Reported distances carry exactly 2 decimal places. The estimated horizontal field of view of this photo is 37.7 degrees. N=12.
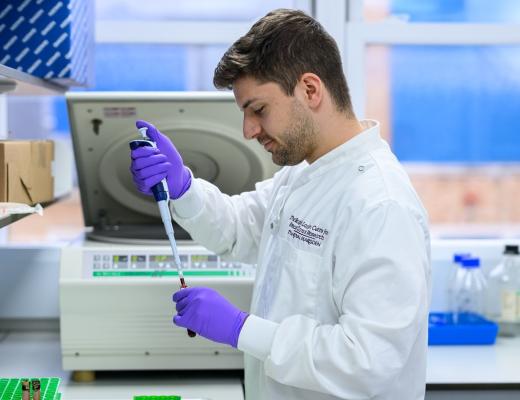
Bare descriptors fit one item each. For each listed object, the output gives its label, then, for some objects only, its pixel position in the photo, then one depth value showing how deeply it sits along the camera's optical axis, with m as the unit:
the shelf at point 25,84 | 1.54
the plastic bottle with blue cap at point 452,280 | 2.49
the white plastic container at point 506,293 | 2.40
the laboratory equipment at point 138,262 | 1.89
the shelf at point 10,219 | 1.39
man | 1.31
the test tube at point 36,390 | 1.47
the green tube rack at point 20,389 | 1.54
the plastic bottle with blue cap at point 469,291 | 2.48
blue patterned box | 1.93
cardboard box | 1.61
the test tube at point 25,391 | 1.44
